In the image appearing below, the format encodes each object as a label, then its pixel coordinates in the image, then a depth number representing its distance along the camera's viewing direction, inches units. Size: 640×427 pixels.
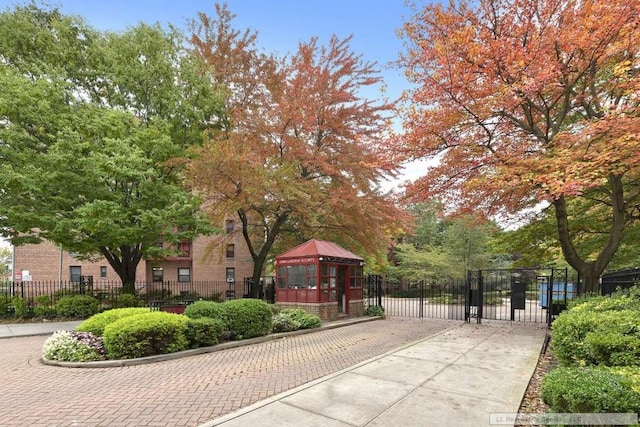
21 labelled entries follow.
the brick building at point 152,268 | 1120.2
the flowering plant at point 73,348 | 293.1
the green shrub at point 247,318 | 375.6
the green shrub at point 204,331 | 334.0
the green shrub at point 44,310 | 566.9
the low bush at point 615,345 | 176.9
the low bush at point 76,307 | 569.0
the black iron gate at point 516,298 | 494.3
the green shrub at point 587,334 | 190.4
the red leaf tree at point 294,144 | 545.3
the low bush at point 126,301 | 615.0
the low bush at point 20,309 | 559.8
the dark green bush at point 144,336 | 293.0
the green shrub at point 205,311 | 362.6
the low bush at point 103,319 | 331.9
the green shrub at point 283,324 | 441.0
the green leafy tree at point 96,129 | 492.4
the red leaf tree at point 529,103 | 330.0
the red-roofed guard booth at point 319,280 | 542.3
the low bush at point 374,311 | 638.5
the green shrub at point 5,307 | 565.3
